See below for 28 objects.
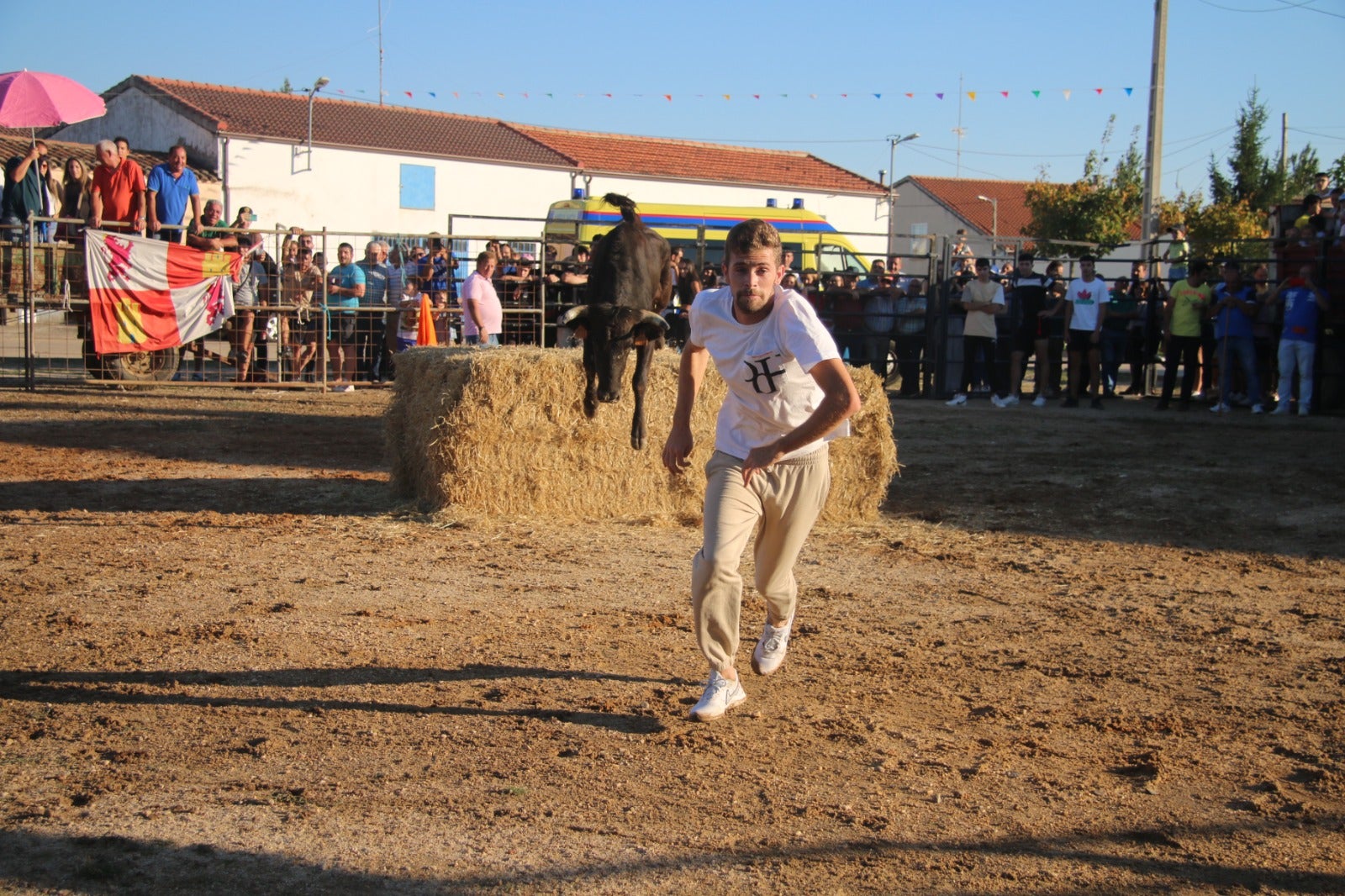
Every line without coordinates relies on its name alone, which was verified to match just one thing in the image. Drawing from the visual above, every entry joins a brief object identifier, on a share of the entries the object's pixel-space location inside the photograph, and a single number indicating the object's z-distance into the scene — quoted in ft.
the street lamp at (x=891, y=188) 155.22
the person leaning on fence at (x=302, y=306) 56.59
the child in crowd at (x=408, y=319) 58.39
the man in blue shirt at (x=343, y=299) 57.98
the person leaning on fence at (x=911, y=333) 64.44
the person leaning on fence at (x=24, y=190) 52.39
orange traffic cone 55.52
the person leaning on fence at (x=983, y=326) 60.49
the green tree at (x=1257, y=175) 145.38
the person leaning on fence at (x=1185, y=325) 56.80
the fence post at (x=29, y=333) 50.83
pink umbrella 51.75
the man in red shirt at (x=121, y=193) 53.26
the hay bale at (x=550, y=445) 30.04
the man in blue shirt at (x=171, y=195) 54.90
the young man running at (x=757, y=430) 15.39
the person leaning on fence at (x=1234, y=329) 55.01
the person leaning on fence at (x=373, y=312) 59.11
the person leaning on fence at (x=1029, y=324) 61.00
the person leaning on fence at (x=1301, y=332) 52.49
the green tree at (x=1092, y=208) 137.18
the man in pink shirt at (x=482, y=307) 48.37
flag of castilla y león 51.83
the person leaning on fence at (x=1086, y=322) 58.29
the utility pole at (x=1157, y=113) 74.79
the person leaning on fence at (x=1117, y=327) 63.36
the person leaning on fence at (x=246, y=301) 55.21
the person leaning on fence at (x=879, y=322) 64.34
